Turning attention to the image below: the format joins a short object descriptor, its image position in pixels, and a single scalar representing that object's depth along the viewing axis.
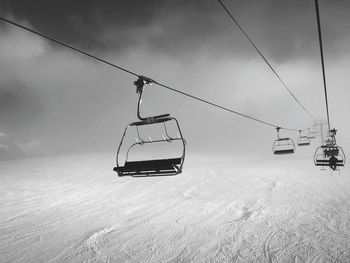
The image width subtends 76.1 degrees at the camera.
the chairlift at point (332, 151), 14.81
